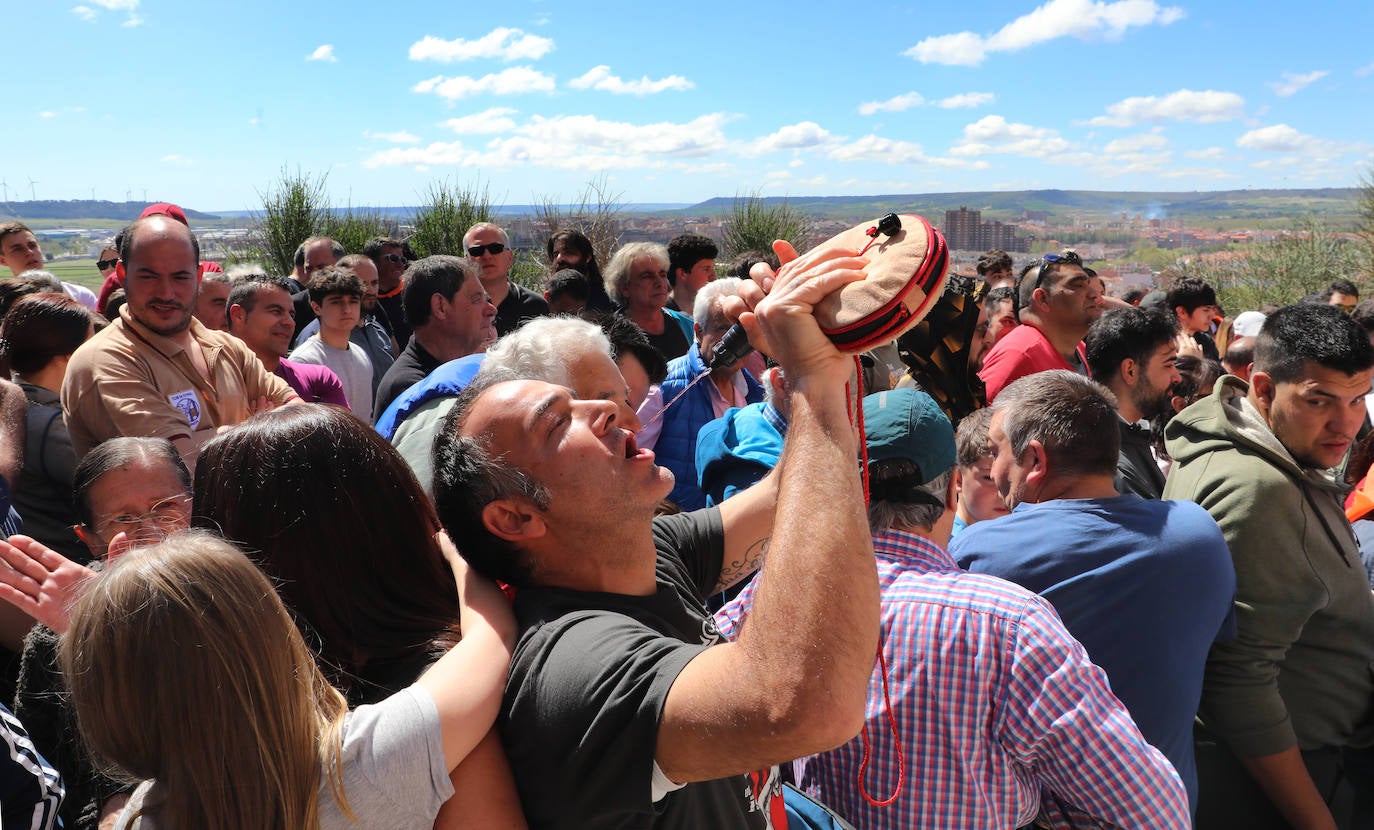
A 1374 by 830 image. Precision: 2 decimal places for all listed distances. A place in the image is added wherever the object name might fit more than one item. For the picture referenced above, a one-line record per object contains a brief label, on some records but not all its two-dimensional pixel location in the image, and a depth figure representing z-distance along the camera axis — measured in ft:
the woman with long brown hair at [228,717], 3.73
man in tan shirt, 10.37
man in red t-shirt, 15.51
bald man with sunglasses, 22.04
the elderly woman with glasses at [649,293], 20.34
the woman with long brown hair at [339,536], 4.65
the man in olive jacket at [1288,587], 8.39
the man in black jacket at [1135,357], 12.80
